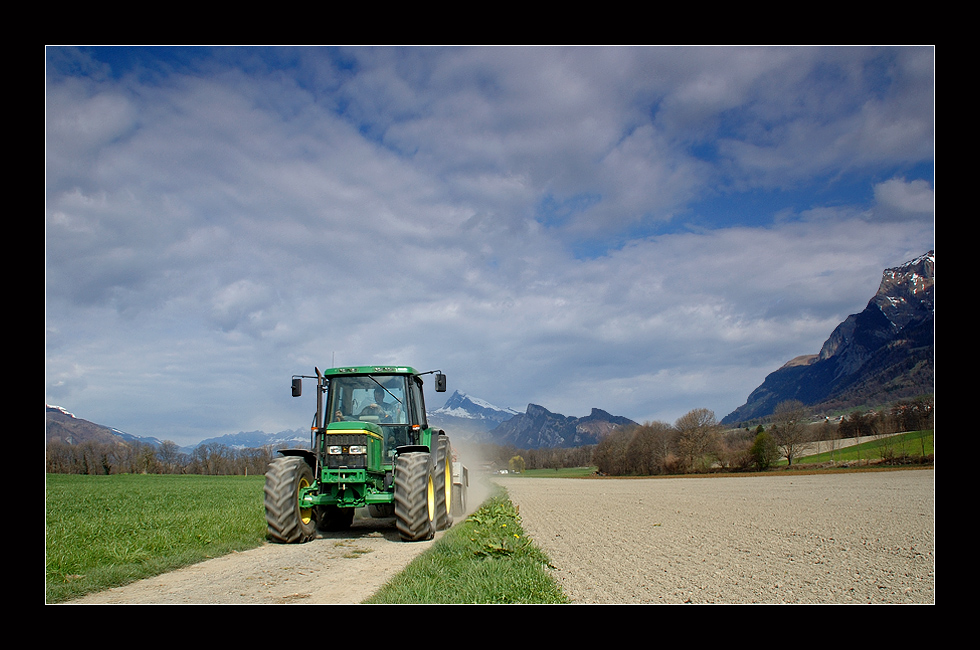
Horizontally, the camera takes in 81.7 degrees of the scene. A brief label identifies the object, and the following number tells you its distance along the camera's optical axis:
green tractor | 11.01
